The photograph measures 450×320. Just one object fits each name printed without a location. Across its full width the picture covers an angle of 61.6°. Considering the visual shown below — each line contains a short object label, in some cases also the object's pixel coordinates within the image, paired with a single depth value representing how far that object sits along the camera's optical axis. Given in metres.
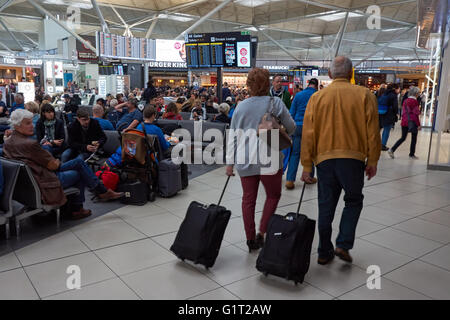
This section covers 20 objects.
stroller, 5.34
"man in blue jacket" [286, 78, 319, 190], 5.89
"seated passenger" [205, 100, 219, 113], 11.15
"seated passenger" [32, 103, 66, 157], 6.31
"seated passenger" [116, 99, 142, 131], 7.27
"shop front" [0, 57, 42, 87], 22.34
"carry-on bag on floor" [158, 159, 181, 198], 5.59
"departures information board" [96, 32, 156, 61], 14.79
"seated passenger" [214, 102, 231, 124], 8.83
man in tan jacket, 3.05
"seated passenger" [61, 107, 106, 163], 5.84
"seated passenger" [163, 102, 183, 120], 8.86
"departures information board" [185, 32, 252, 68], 11.48
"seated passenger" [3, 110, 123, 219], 3.96
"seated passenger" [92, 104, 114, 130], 7.30
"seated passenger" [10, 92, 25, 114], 9.97
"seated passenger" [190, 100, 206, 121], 9.51
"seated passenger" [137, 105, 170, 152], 5.76
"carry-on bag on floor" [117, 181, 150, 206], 5.29
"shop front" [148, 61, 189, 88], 37.43
